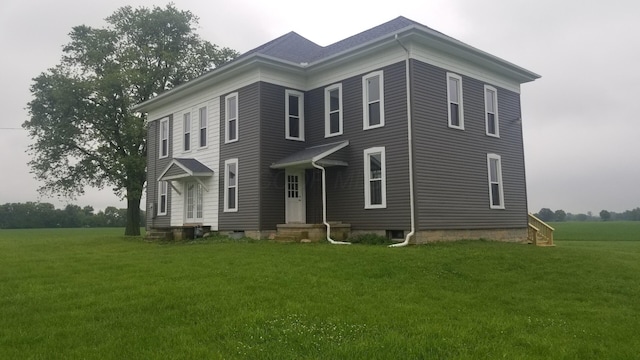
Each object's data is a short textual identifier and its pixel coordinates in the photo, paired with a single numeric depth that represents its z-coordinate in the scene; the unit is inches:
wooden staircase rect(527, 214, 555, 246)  753.0
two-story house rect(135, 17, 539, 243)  587.2
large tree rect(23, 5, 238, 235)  1053.8
